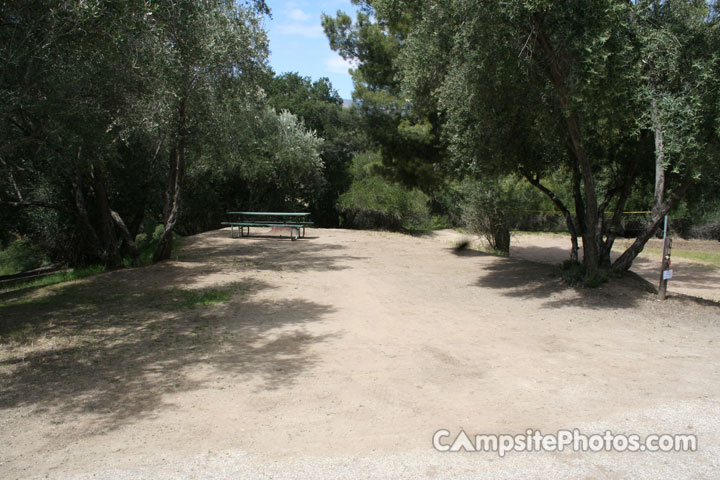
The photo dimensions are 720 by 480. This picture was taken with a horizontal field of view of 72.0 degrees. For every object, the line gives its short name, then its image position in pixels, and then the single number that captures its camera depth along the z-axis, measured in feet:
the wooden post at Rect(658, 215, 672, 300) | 25.43
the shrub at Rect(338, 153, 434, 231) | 63.73
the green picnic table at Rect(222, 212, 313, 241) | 53.11
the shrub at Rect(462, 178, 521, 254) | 47.70
